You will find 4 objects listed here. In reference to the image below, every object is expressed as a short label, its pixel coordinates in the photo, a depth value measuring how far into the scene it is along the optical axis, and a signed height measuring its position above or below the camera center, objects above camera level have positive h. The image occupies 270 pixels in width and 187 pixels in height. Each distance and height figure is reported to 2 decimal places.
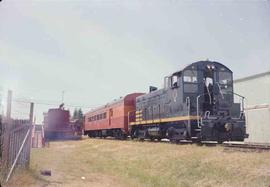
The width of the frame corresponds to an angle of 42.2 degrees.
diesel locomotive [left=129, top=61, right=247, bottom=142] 14.06 +1.22
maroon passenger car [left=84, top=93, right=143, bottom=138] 24.77 +1.33
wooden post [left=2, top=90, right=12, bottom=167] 8.55 -0.02
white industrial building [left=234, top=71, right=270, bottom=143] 22.06 +1.89
